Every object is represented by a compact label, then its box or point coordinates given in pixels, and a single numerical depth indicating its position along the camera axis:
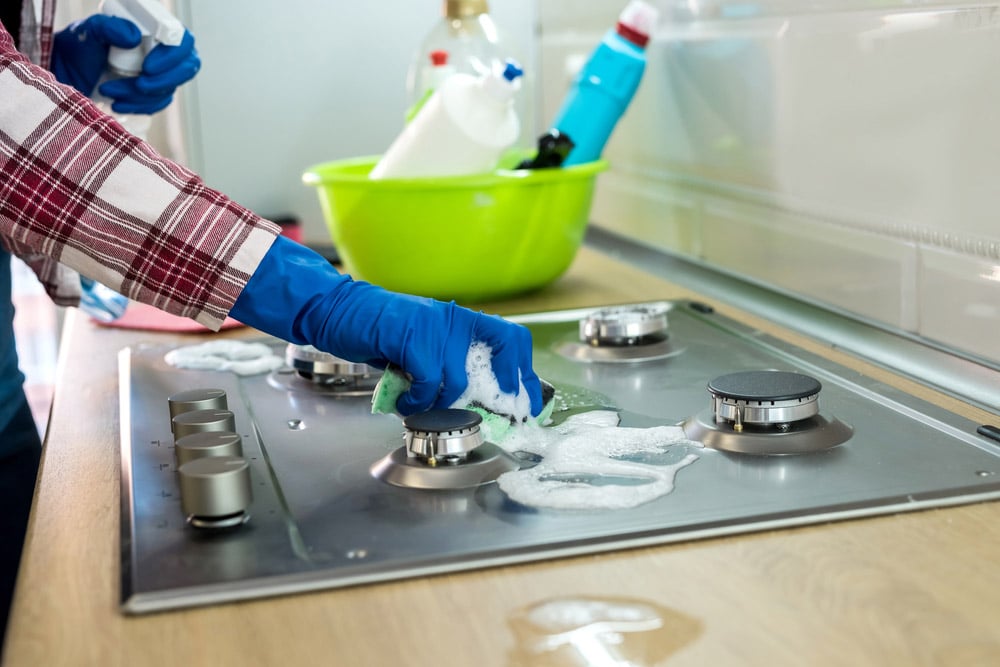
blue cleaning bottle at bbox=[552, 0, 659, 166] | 1.40
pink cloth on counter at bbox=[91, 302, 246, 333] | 1.30
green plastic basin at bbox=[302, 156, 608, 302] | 1.27
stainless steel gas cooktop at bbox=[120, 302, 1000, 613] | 0.64
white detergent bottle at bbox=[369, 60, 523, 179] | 1.29
